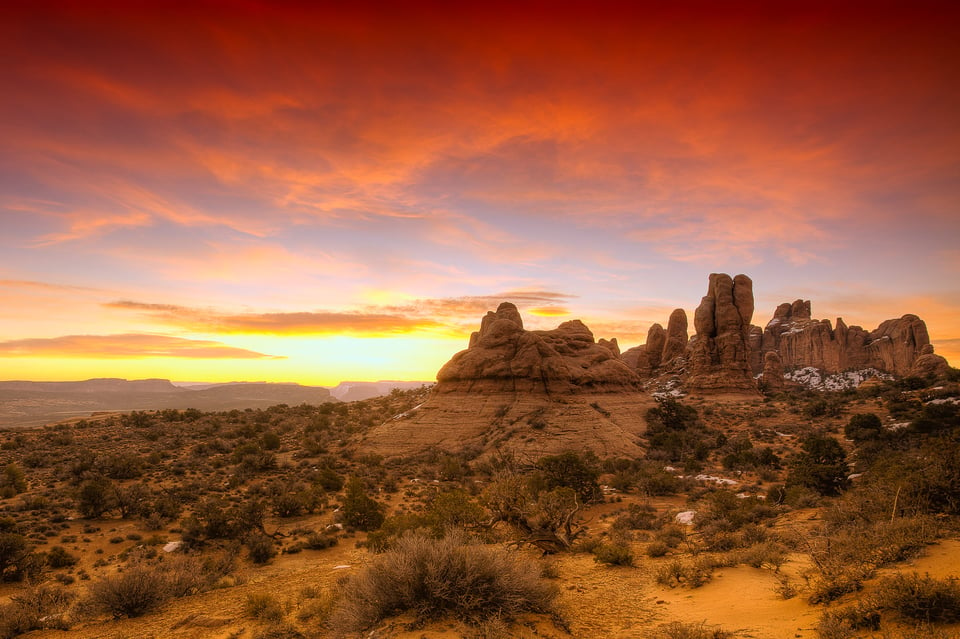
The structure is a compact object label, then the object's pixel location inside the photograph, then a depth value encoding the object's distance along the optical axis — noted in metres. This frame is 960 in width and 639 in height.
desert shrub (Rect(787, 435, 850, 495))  20.97
